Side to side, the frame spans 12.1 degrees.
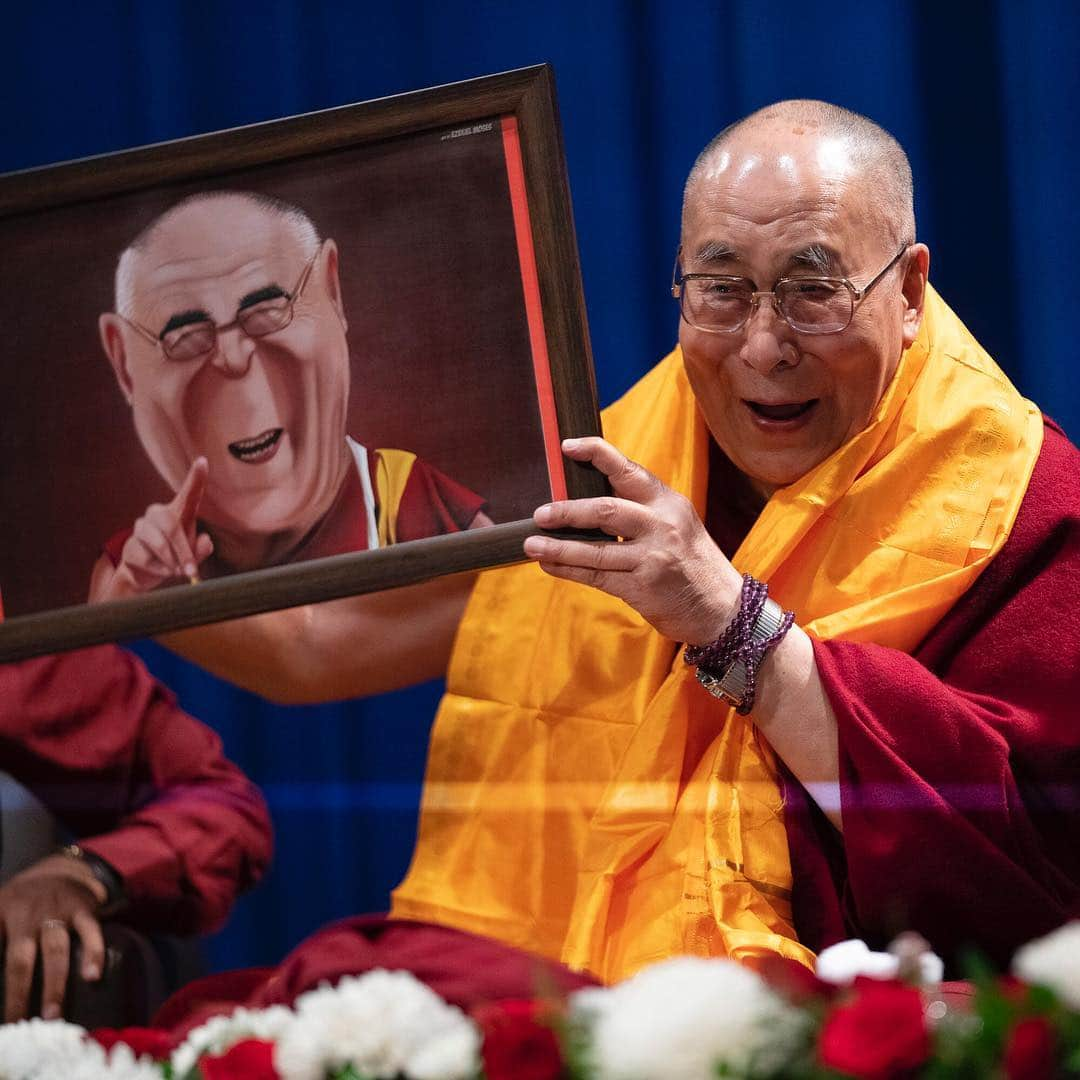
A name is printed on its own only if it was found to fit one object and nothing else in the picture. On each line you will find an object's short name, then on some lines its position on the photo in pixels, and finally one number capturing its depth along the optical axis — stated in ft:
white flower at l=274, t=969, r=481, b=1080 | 9.70
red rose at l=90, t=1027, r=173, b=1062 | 10.27
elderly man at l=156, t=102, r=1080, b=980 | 10.81
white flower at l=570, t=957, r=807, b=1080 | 9.40
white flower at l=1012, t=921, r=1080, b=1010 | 9.39
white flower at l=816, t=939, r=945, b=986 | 9.77
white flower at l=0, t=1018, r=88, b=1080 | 10.10
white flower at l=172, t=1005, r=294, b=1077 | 10.01
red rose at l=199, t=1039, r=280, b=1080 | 9.77
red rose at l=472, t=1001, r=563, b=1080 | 9.49
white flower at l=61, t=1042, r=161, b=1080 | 9.99
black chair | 11.26
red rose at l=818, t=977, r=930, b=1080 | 9.33
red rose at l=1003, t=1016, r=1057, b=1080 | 9.31
